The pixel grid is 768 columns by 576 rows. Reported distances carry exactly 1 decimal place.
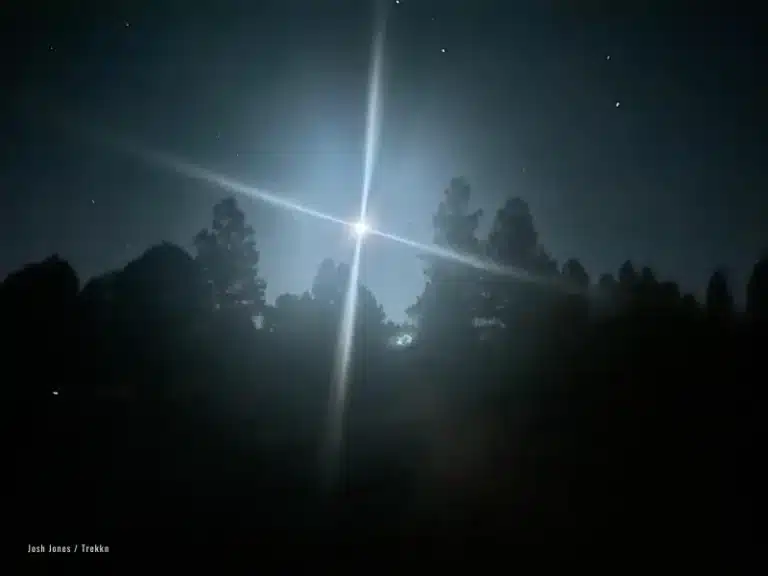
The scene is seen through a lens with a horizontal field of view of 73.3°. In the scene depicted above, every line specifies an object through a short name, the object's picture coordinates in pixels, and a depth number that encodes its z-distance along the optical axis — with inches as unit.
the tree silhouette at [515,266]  1139.9
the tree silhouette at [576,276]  1178.3
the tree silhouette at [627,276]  1208.8
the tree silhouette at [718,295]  1056.2
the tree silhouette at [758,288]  1095.0
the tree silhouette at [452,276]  1214.0
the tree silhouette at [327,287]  1354.3
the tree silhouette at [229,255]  1294.3
